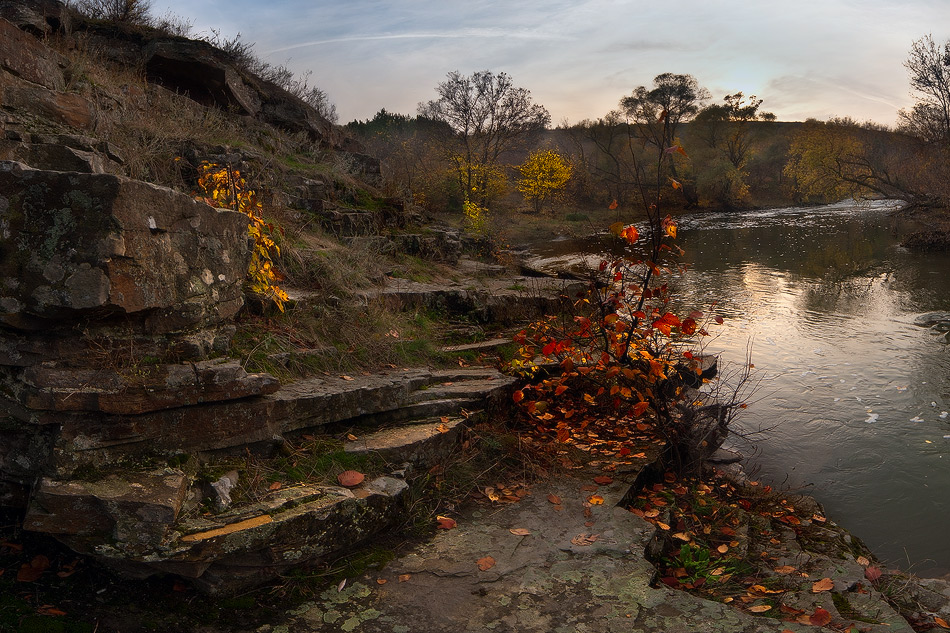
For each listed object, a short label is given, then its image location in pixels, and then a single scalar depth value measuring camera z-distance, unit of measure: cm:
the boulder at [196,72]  1095
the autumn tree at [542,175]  3838
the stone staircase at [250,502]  278
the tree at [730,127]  5050
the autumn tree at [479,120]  3084
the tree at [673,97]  5172
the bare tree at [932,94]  2616
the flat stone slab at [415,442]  406
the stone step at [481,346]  644
